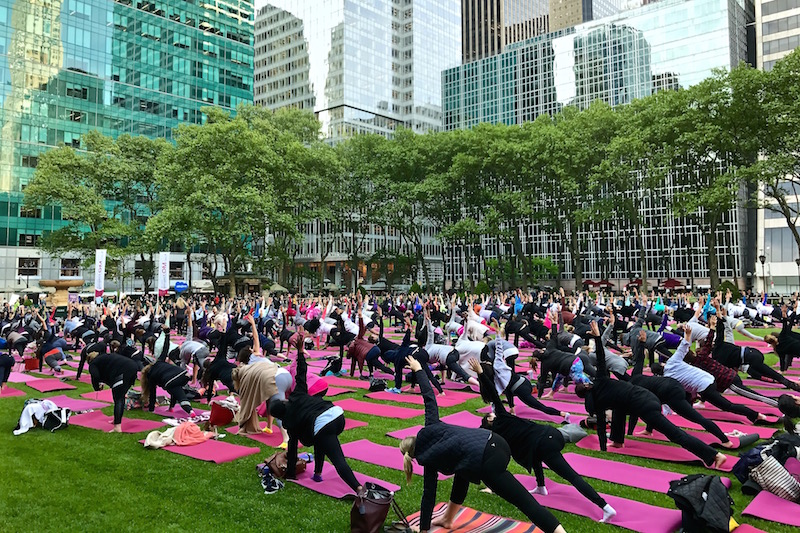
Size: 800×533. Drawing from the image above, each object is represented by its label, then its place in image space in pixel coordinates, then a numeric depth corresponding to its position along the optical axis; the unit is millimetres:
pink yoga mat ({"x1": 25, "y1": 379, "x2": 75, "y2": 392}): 13088
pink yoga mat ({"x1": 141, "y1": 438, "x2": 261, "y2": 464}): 7453
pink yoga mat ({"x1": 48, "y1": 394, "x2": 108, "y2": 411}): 10977
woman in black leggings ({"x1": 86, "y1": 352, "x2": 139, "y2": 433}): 8867
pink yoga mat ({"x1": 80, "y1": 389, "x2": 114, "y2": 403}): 11838
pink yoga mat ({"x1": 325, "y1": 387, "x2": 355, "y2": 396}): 12129
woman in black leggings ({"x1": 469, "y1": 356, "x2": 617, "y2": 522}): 5188
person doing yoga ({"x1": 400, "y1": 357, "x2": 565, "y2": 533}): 4410
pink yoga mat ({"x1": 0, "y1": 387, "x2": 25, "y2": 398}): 12273
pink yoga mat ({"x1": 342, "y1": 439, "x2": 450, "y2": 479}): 7145
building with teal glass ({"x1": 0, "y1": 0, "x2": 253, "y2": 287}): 58688
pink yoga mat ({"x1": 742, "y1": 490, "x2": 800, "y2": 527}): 5102
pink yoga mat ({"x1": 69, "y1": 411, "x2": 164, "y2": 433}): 9219
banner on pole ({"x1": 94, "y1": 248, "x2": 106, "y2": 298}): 29088
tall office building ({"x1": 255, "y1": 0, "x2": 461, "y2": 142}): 91688
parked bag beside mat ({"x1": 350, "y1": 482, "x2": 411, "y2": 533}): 4930
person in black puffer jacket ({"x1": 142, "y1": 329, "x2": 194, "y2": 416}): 9453
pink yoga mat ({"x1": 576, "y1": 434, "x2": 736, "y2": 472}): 6968
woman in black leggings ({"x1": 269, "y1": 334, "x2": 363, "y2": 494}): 5801
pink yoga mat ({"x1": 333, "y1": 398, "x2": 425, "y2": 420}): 10070
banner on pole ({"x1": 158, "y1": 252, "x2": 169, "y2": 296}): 30003
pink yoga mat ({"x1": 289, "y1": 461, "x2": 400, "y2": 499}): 6082
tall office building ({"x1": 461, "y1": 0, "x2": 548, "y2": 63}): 152250
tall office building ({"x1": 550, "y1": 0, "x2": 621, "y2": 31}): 149875
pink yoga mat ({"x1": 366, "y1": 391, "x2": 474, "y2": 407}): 11094
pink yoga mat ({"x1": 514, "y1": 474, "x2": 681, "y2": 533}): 5070
